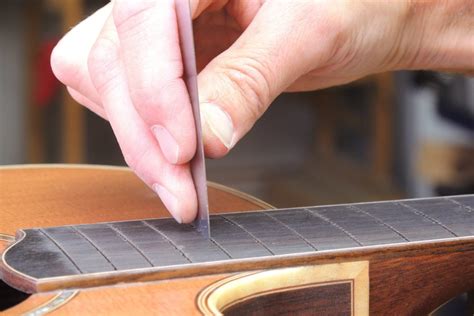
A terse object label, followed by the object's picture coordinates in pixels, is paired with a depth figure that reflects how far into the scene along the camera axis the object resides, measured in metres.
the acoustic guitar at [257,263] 0.66
